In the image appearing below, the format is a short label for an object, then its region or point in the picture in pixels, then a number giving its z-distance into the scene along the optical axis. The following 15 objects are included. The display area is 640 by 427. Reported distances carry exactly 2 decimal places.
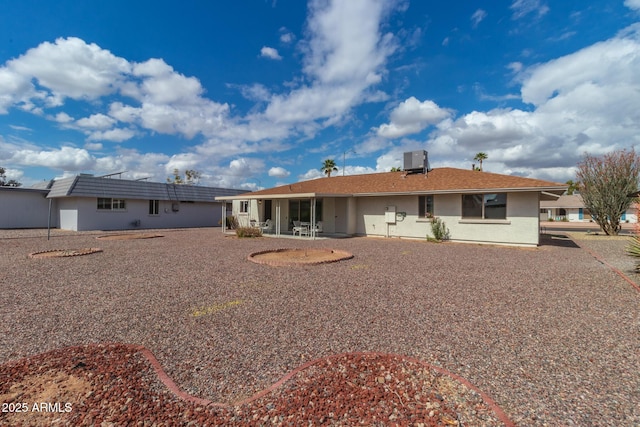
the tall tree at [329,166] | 42.69
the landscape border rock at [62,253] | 10.64
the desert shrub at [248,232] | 17.91
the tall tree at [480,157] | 51.94
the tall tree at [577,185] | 22.92
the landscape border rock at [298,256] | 9.29
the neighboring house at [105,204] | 22.34
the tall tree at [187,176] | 56.25
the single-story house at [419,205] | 13.89
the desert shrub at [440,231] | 15.64
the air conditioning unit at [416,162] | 19.28
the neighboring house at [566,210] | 45.66
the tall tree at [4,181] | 51.51
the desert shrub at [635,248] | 8.28
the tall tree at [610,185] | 20.39
